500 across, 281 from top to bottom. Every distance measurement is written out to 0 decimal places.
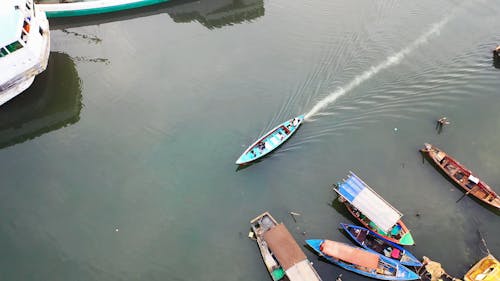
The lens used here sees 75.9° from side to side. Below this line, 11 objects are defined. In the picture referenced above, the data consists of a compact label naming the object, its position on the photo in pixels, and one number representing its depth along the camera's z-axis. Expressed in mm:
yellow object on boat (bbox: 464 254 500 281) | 20500
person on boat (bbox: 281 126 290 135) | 27391
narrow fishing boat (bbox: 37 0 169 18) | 35375
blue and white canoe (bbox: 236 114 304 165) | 25875
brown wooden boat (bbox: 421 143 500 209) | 24578
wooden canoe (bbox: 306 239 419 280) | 21094
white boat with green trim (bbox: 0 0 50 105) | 26172
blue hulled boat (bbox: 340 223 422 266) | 22000
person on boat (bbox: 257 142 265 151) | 26408
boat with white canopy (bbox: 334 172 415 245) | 22027
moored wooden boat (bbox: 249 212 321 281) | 20375
